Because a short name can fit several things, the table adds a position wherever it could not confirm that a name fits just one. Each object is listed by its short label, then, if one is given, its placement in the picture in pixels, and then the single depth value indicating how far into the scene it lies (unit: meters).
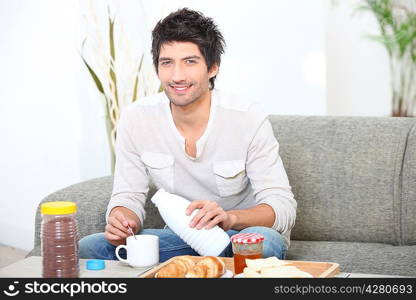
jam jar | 3.11
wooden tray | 3.06
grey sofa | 3.85
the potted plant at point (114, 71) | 4.91
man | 3.65
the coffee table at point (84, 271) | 3.14
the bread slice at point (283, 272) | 2.96
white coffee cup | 3.22
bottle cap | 3.20
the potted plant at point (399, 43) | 6.10
